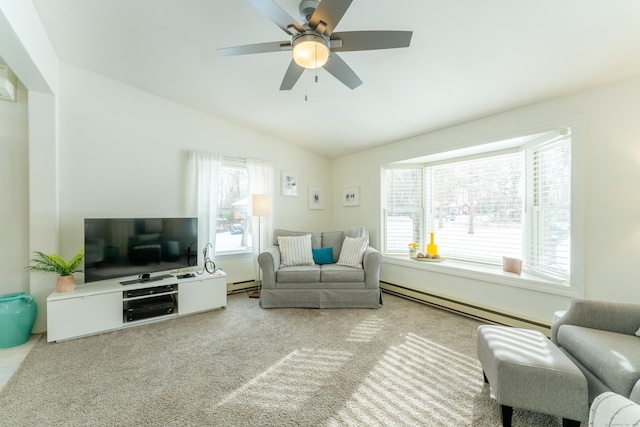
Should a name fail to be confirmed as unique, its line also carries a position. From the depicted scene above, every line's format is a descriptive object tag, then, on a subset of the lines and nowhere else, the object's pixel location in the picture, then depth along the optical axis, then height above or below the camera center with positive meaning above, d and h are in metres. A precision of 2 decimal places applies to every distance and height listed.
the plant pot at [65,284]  2.63 -0.71
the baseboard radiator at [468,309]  2.61 -1.10
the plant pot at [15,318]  2.40 -0.97
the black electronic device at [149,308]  2.88 -1.05
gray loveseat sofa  3.40 -0.94
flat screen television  2.76 -0.37
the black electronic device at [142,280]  2.98 -0.77
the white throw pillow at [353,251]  3.62 -0.53
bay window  2.64 +0.13
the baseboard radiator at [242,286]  4.03 -1.14
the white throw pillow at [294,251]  3.77 -0.54
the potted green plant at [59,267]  2.62 -0.54
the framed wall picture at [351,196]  4.60 +0.30
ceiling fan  1.38 +1.02
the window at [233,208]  4.06 +0.07
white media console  2.53 -0.98
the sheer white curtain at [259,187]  4.16 +0.42
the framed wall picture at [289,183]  4.59 +0.52
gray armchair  1.30 -0.74
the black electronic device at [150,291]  2.88 -0.87
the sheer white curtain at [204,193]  3.70 +0.28
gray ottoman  1.39 -0.90
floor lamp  3.86 +0.11
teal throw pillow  3.93 -0.63
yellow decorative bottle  3.80 -0.49
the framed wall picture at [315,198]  4.91 +0.28
